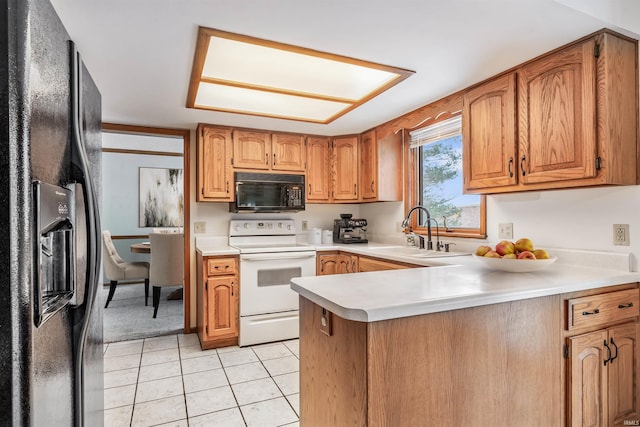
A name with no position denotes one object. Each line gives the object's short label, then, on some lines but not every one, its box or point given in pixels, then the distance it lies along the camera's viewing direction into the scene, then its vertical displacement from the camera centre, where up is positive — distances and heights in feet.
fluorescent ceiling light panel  6.37 +3.05
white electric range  10.58 -2.30
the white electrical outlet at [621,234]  6.06 -0.39
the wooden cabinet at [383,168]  11.98 +1.64
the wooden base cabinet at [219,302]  10.32 -2.60
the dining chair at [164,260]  13.79 -1.76
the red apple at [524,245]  5.87 -0.56
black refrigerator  2.23 -0.06
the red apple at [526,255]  5.65 -0.69
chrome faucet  9.65 -0.74
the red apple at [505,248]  5.90 -0.60
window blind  9.81 +2.54
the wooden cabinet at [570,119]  5.69 +1.70
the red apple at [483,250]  6.16 -0.66
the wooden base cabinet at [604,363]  5.08 -2.36
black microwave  11.60 +0.79
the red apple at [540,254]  5.76 -0.69
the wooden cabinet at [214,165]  11.25 +1.67
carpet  11.64 -3.92
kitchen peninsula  3.77 -1.71
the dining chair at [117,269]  14.62 -2.27
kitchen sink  8.91 -1.05
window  9.50 +0.98
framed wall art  20.08 +1.12
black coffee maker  13.03 -0.62
